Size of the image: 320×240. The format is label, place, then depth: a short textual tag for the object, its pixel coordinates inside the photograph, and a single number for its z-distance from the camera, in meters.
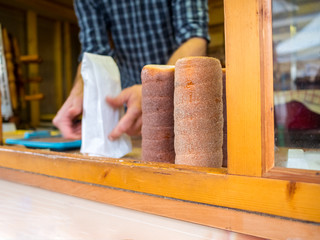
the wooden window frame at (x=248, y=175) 0.34
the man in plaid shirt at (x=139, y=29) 1.12
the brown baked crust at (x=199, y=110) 0.45
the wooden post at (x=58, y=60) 2.51
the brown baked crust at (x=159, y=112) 0.51
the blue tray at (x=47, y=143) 0.71
